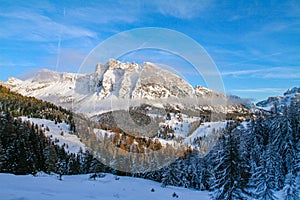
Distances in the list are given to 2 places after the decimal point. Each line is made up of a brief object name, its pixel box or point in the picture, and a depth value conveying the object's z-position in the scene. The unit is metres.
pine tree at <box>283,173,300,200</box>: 24.56
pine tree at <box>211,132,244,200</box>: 22.00
